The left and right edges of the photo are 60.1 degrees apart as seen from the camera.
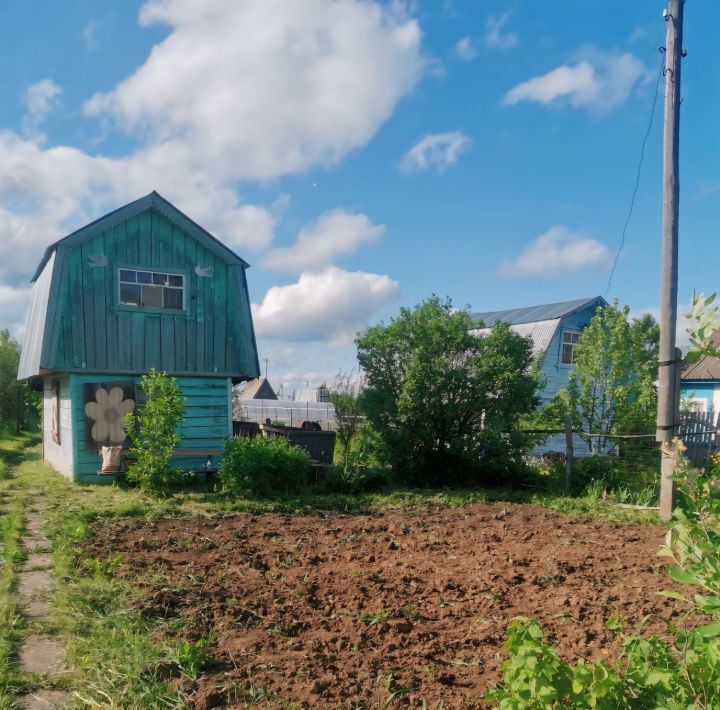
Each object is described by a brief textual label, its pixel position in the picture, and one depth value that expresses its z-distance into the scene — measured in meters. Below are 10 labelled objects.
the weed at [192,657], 3.62
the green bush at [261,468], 10.62
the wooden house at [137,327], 11.89
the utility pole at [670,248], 8.79
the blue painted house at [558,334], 22.22
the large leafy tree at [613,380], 14.35
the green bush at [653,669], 2.29
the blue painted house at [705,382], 23.08
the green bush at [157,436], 10.62
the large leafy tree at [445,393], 12.50
